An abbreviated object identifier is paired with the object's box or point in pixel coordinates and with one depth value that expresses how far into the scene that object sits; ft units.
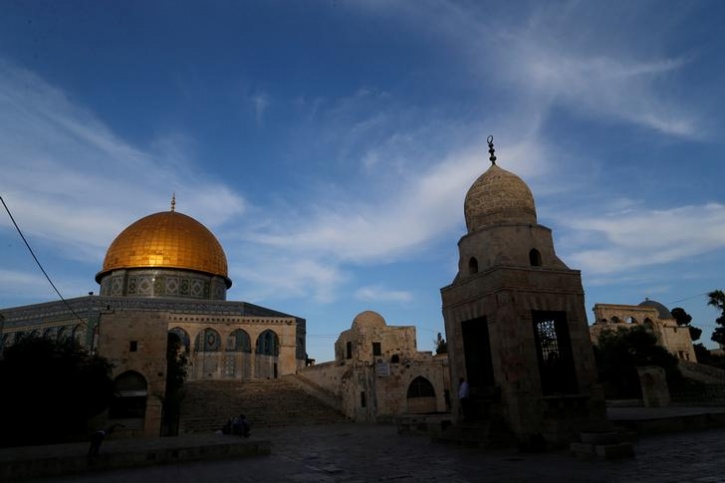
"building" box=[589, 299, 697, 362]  129.49
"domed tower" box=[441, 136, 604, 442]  33.76
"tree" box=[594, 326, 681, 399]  84.99
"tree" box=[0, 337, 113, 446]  44.96
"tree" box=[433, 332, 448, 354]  158.42
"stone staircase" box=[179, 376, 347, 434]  64.60
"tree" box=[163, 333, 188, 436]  58.39
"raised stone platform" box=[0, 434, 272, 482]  28.02
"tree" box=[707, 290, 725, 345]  110.63
